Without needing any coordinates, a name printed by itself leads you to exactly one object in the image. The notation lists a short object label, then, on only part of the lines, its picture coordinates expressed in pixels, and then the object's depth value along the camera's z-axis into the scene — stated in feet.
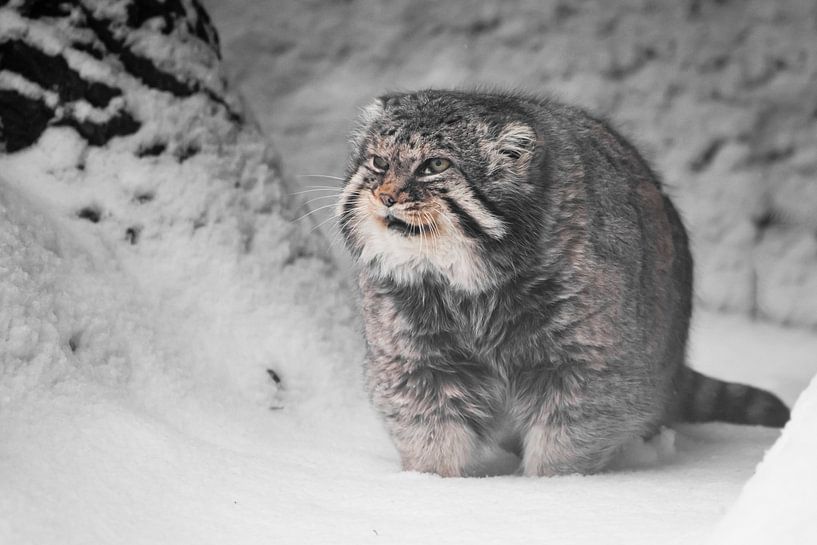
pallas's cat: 26.02
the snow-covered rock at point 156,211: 29.01
